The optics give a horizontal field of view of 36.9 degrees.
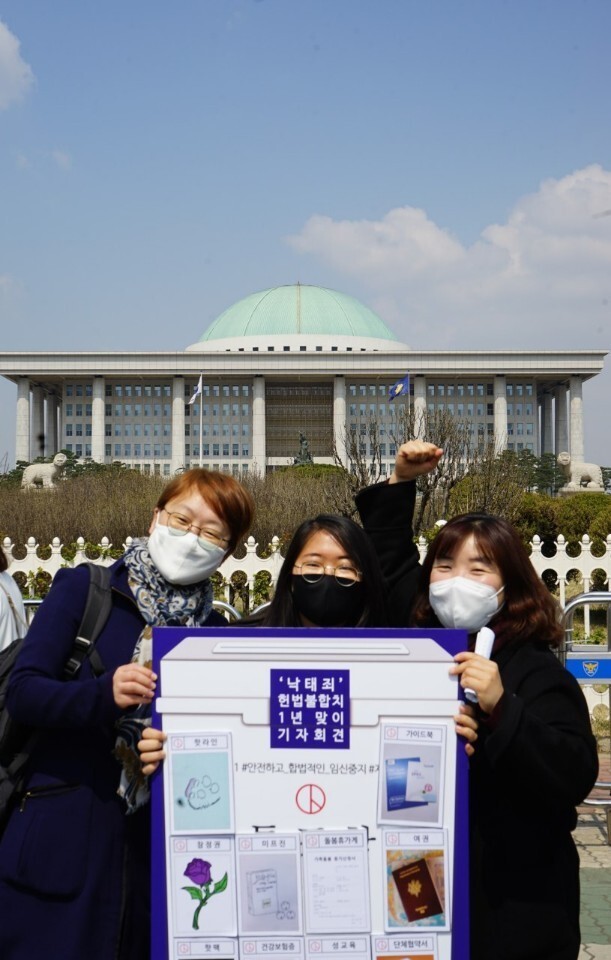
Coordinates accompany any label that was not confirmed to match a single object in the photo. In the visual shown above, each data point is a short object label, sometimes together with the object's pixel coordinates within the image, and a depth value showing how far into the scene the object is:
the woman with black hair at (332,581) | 2.39
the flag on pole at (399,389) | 23.43
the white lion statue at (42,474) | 32.67
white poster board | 1.70
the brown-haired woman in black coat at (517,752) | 1.89
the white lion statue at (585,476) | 43.94
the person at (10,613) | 2.97
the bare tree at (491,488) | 15.77
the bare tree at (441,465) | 16.83
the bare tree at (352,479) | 16.27
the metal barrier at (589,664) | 5.60
